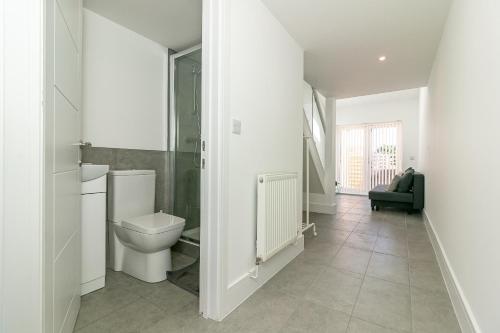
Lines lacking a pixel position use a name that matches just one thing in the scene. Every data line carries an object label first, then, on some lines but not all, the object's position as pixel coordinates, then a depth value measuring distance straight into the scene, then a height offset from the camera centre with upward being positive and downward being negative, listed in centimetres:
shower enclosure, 254 +29
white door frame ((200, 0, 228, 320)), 138 +5
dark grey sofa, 413 -63
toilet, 177 -52
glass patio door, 636 +26
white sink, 164 -7
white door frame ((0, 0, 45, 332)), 76 -1
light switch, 151 +24
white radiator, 169 -40
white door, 89 -2
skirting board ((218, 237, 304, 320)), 146 -87
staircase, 403 +51
